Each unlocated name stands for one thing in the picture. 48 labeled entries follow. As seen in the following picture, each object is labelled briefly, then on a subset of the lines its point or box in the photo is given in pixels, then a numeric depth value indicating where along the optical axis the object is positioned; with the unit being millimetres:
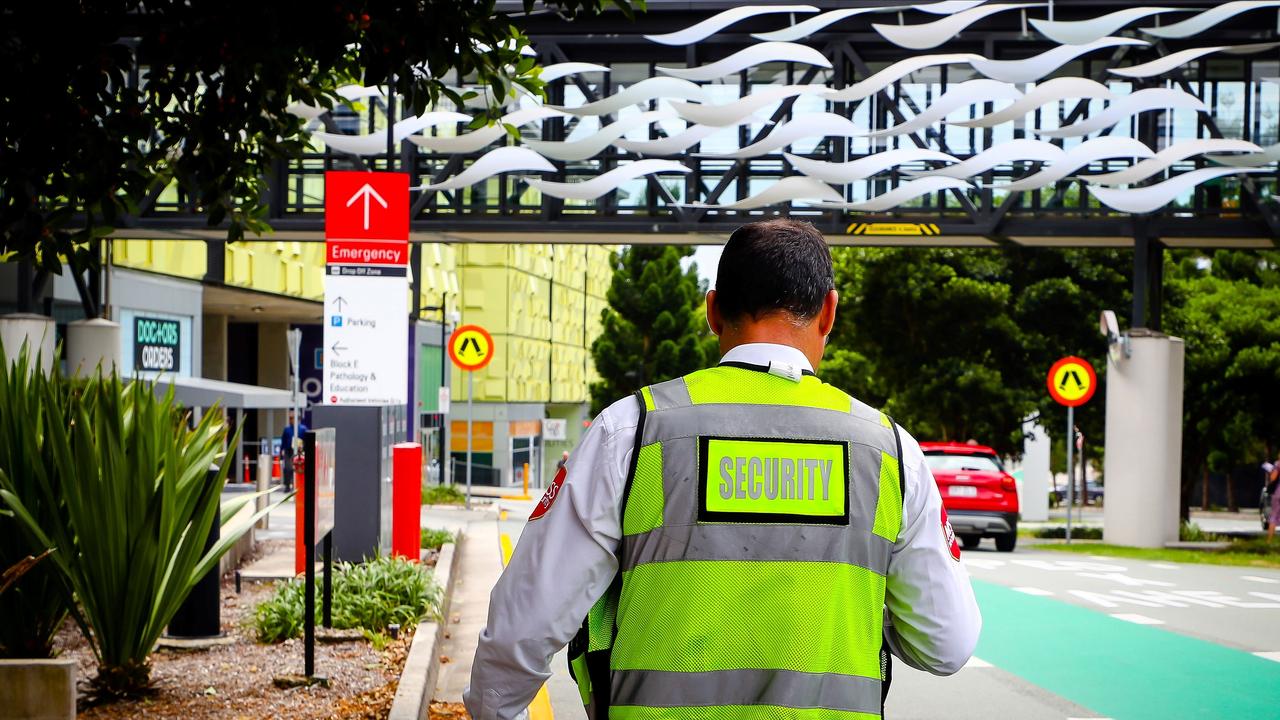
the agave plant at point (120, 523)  6863
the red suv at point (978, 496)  20375
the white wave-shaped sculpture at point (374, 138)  24547
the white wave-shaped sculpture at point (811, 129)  23250
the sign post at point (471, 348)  25438
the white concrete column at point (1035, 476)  39438
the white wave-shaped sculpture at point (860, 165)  22797
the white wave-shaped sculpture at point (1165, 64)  23078
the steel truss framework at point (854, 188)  25500
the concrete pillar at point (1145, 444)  24969
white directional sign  12031
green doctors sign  34656
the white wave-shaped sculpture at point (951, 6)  23234
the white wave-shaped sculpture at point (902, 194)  23391
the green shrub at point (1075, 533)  28297
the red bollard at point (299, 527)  9680
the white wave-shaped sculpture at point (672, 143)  23922
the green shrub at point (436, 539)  15594
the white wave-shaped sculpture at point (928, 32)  23453
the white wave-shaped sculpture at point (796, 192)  24078
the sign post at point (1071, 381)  23609
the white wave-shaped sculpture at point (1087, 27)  23141
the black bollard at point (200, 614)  8664
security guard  2654
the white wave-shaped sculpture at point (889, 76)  23244
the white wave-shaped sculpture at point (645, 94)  23906
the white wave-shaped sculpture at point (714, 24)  23891
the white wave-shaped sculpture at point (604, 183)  24281
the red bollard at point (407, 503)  13508
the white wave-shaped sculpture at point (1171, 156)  22766
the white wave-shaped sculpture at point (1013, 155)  22922
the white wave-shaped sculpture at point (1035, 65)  23016
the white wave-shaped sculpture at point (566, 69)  24312
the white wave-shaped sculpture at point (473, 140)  24000
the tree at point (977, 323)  34969
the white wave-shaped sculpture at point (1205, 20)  22625
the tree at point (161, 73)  5672
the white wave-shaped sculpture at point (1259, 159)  23188
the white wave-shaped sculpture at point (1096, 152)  22609
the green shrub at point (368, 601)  9078
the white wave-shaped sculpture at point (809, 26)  24219
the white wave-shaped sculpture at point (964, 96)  22891
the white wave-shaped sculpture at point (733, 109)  23047
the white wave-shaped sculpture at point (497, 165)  24109
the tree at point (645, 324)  71688
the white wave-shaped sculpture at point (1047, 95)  22469
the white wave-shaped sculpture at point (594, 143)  23875
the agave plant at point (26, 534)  6857
